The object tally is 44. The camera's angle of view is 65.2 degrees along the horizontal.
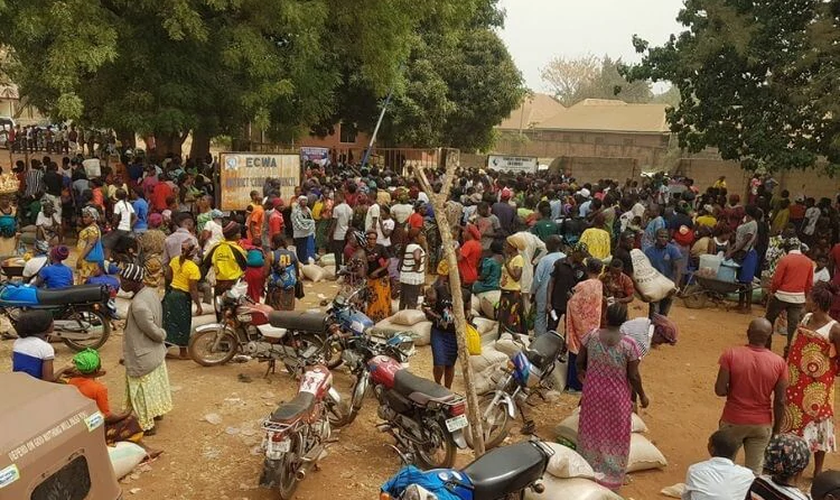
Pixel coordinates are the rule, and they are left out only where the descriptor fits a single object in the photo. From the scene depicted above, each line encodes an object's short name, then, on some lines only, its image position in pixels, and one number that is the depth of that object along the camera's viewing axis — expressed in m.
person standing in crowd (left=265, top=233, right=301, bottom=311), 7.67
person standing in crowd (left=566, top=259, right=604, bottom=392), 6.03
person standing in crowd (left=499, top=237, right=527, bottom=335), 7.43
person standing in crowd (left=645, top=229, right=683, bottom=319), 8.90
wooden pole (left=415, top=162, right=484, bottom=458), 4.42
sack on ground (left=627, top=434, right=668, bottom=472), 5.25
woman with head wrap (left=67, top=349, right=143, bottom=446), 4.45
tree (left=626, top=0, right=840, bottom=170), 12.08
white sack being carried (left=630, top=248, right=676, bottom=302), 7.43
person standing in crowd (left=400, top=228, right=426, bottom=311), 8.12
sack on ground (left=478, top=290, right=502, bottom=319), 8.34
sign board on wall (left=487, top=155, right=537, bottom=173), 20.56
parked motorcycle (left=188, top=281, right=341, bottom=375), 6.52
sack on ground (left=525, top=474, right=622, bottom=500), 4.24
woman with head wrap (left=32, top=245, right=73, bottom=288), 7.20
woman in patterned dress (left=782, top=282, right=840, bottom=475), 4.85
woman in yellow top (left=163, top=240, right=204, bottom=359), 6.80
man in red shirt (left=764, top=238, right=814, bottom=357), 7.48
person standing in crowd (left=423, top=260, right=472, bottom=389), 5.89
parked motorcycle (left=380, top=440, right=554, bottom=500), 3.52
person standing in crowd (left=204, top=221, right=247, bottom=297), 7.24
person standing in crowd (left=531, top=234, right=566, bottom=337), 7.08
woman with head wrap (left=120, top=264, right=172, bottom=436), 5.23
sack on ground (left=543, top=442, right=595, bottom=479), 4.36
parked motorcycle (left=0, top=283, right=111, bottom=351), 6.92
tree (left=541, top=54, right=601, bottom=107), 70.94
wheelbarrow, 10.24
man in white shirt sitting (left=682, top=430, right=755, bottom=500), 3.49
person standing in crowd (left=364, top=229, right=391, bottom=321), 8.01
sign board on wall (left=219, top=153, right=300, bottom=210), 11.68
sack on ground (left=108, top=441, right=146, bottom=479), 4.74
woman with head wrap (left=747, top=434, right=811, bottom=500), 3.07
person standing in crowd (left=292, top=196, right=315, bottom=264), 10.55
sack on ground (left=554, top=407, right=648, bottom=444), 5.60
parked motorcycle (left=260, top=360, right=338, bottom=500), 4.38
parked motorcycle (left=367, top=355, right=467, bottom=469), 4.78
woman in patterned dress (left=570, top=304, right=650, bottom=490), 4.63
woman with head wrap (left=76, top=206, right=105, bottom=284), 8.13
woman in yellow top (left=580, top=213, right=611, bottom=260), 8.09
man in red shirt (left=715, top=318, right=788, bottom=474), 4.42
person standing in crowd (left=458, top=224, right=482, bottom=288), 8.13
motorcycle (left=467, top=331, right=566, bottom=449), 5.50
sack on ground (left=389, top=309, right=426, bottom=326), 7.89
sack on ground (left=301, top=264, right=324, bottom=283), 10.59
